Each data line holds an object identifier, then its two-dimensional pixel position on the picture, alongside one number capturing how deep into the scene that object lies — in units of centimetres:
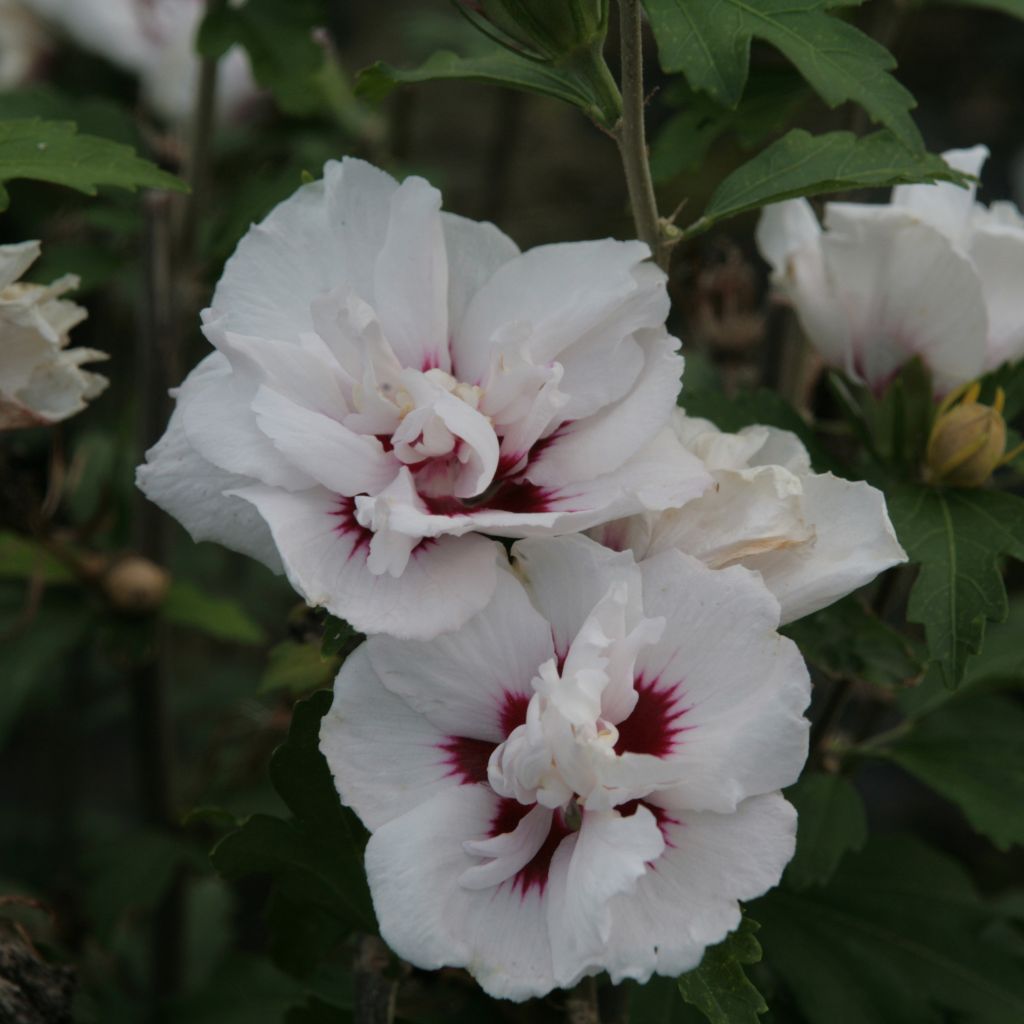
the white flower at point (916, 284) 80
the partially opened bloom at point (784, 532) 73
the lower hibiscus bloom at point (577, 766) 71
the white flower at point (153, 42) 118
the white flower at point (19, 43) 127
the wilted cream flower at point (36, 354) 77
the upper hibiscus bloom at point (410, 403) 72
